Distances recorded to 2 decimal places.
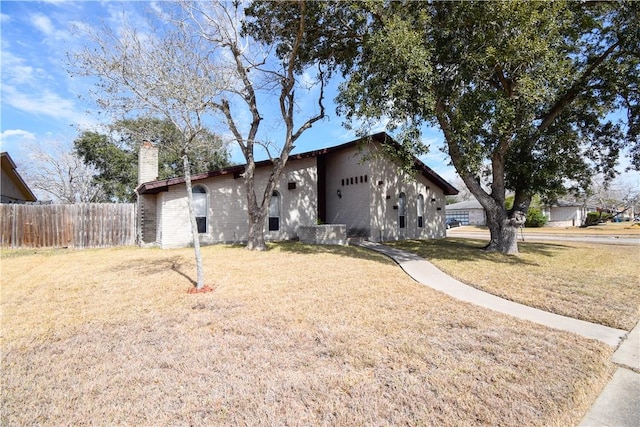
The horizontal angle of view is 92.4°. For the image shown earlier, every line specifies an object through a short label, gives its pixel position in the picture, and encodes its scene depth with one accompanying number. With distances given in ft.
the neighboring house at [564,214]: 122.79
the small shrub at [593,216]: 117.91
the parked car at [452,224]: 130.03
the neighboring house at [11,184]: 57.21
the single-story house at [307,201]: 44.27
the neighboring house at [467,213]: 139.08
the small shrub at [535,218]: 112.06
